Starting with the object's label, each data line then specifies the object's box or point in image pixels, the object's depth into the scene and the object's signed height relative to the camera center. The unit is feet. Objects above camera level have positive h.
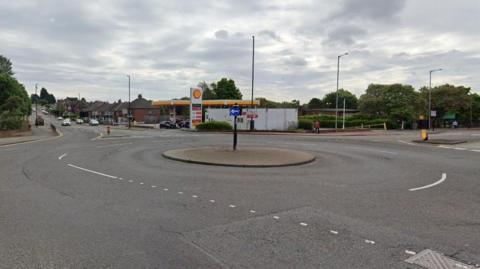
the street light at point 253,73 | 137.18 +18.67
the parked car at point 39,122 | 221.97 -3.07
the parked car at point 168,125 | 186.39 -2.96
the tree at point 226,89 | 322.34 +29.08
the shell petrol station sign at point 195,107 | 150.49 +5.74
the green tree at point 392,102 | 184.78 +11.98
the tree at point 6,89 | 147.01 +11.91
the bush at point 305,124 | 145.38 -1.08
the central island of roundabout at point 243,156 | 43.75 -5.10
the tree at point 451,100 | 200.54 +13.82
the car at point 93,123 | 246.88 -3.36
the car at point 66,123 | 241.55 -3.58
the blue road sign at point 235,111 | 57.93 +1.59
